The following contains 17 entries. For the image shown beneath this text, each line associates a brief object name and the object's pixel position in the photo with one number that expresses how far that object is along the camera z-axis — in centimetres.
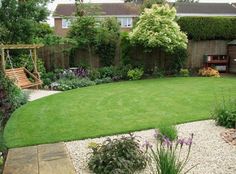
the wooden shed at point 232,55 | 1079
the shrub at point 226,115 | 413
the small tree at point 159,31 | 943
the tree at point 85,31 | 993
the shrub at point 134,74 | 970
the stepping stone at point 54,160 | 289
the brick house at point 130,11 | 2136
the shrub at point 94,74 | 945
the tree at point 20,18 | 877
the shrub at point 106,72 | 974
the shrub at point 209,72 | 1023
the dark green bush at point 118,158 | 271
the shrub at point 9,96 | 408
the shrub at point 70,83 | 825
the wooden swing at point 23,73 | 762
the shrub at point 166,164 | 234
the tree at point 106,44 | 1013
